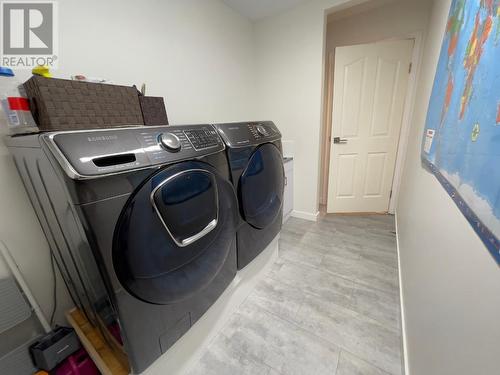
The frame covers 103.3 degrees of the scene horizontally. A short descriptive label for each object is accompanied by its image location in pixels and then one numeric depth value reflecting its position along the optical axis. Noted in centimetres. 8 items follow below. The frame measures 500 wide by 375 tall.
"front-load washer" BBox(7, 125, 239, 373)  52
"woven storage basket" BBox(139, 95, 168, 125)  106
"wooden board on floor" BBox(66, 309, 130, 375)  74
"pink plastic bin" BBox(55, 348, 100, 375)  85
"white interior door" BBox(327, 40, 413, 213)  214
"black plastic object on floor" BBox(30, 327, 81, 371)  84
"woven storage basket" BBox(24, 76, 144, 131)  72
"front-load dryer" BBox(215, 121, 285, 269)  100
